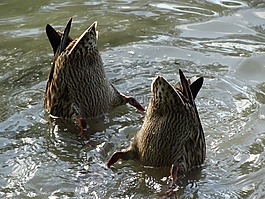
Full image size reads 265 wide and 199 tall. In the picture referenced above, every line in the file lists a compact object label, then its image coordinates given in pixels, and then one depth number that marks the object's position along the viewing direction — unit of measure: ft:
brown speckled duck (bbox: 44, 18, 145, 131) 39.09
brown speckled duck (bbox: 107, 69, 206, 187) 33.57
